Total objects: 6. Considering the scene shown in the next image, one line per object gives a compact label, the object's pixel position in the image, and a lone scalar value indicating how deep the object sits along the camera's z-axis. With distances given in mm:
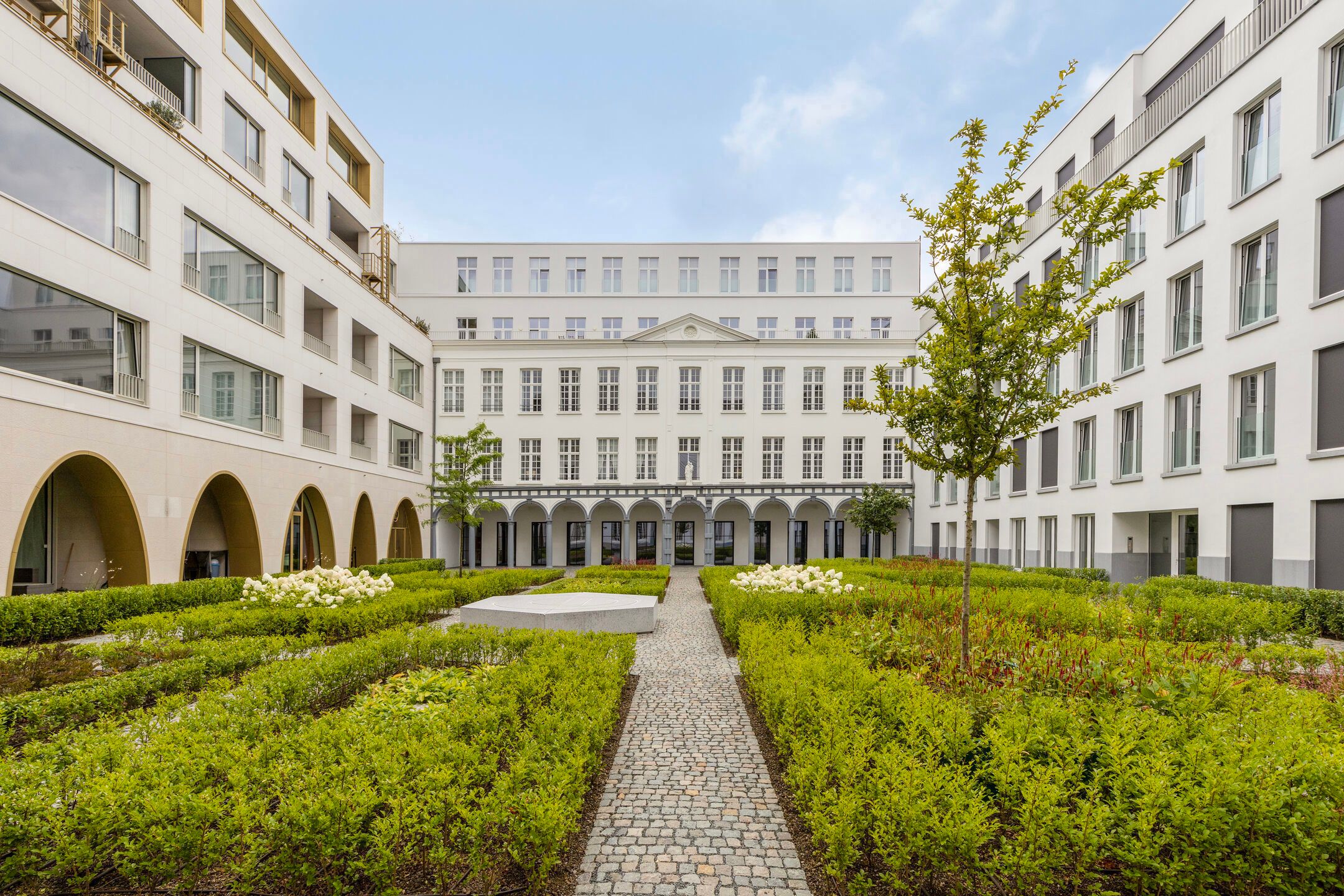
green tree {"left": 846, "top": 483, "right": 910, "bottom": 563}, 33656
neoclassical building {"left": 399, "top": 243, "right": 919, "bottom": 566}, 39906
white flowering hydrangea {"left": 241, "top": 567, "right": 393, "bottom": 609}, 13789
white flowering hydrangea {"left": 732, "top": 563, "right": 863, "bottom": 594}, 13414
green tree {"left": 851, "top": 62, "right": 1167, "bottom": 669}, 8250
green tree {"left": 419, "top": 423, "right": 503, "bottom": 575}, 24797
